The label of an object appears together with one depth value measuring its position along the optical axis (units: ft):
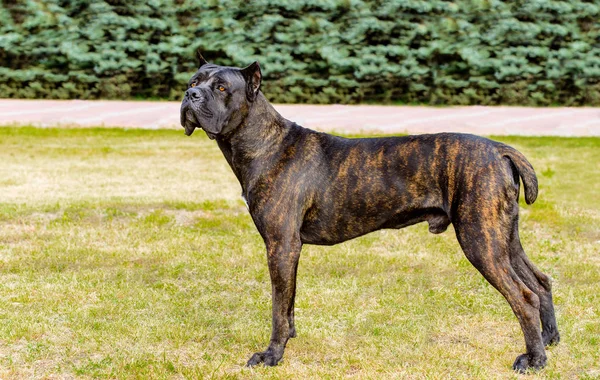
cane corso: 15.24
